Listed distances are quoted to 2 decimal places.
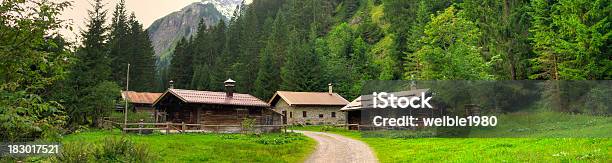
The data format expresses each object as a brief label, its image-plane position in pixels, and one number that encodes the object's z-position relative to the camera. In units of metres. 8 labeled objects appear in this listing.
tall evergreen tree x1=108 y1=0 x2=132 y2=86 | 69.03
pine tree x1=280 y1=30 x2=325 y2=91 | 68.88
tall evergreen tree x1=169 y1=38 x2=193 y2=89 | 88.16
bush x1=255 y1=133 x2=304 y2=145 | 27.77
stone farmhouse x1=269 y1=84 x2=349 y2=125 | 55.56
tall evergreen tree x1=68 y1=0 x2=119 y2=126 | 33.16
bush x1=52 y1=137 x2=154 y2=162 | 10.77
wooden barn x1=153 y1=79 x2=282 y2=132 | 38.84
